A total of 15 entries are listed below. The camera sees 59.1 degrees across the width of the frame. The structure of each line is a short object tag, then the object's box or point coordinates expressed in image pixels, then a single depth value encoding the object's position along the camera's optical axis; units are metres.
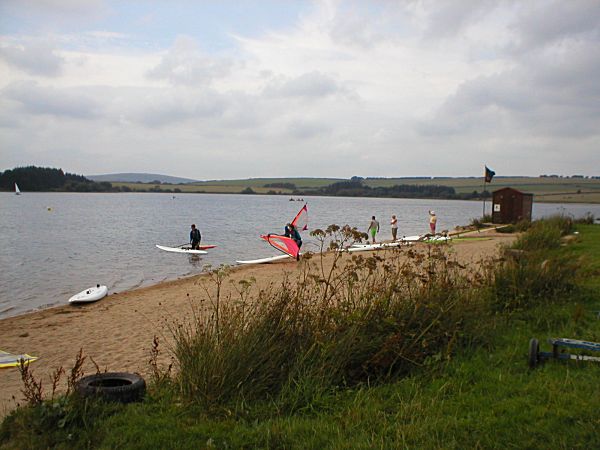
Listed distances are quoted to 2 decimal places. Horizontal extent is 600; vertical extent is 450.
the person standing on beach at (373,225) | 24.99
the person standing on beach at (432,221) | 28.35
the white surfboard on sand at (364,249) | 25.62
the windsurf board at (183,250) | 27.74
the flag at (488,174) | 38.22
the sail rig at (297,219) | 21.76
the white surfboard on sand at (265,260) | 23.97
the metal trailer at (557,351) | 5.05
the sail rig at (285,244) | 21.66
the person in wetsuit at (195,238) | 27.53
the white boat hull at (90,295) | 15.21
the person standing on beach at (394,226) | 26.47
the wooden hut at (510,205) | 37.06
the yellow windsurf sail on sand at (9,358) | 8.63
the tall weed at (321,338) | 4.74
